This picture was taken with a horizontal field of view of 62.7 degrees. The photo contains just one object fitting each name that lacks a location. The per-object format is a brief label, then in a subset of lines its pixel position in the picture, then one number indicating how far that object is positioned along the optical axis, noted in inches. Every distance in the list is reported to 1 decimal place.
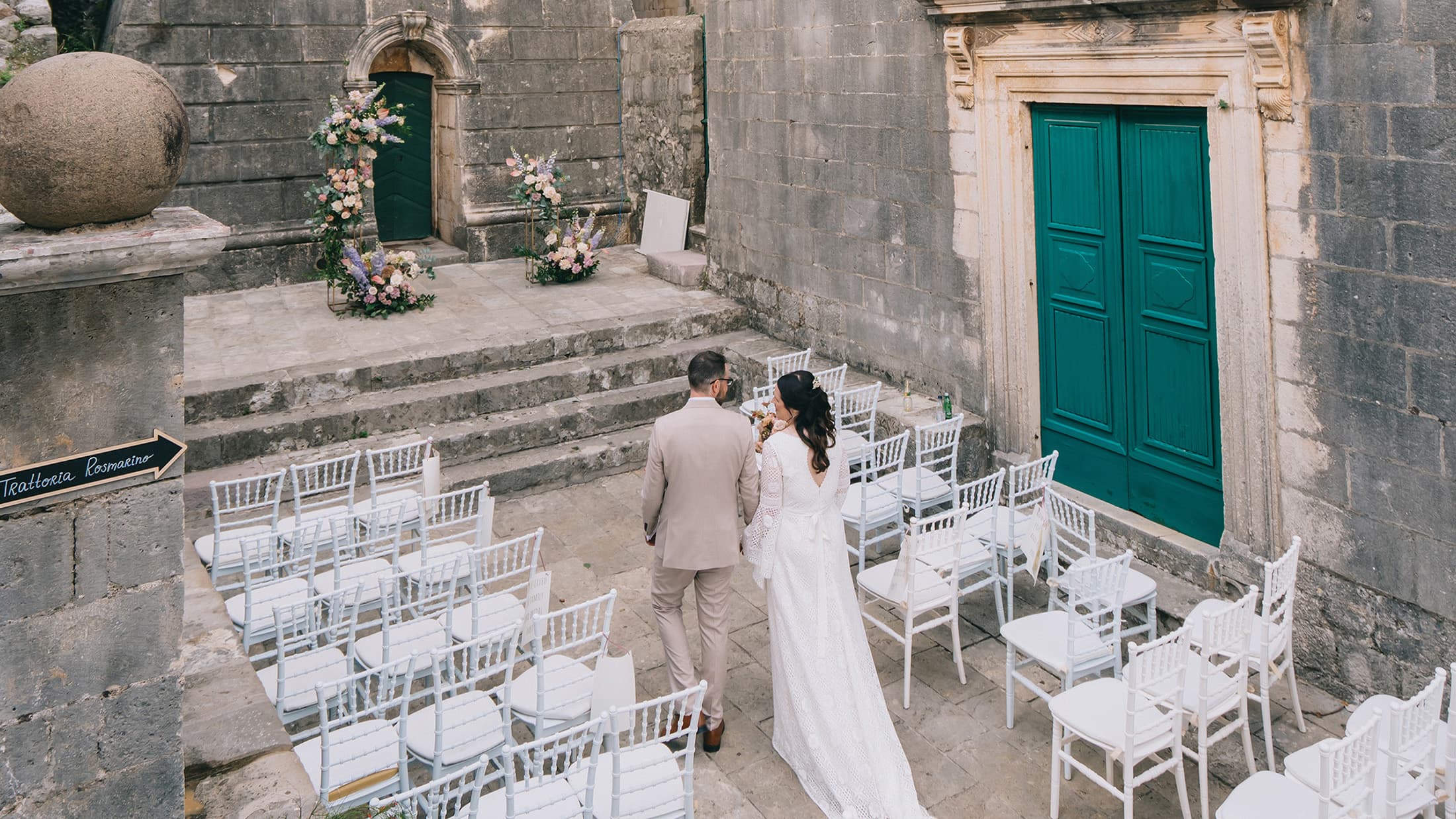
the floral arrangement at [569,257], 446.3
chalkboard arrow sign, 128.0
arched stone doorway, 469.4
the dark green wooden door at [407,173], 500.7
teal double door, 245.8
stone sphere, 118.3
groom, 196.2
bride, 188.9
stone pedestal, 126.6
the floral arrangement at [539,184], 446.3
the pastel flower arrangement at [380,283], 401.1
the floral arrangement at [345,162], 403.9
